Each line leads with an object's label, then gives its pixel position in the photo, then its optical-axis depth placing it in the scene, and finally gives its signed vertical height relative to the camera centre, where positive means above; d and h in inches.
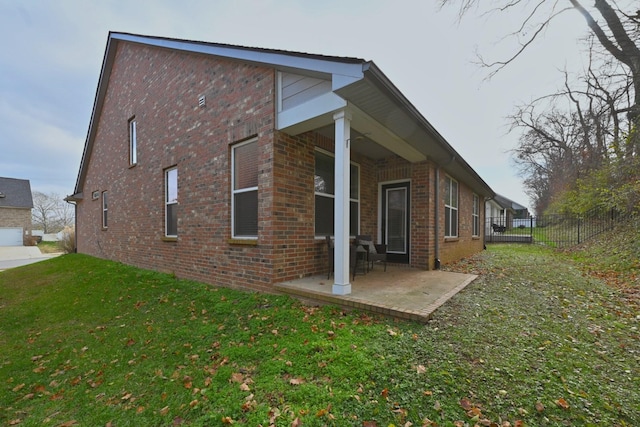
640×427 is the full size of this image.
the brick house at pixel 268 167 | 166.9 +43.3
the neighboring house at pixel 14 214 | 1222.9 -2.9
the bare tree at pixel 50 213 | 1825.8 +5.1
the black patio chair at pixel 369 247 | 219.8 -27.8
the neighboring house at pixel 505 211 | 1069.4 +30.7
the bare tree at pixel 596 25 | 288.2 +232.9
